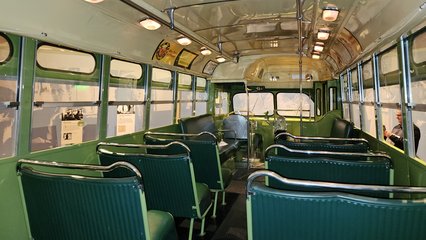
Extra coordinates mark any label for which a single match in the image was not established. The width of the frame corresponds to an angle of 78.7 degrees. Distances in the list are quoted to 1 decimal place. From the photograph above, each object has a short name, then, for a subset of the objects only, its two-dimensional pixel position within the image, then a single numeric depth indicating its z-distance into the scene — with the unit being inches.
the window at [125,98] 141.1
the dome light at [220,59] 259.3
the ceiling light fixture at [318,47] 196.0
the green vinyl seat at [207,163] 129.4
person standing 108.7
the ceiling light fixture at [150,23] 119.0
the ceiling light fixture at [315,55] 231.5
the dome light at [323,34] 157.9
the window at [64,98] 99.8
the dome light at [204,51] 206.8
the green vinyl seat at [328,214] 49.9
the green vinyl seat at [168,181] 97.2
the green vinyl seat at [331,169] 83.4
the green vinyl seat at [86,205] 65.1
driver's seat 252.5
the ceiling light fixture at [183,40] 156.9
